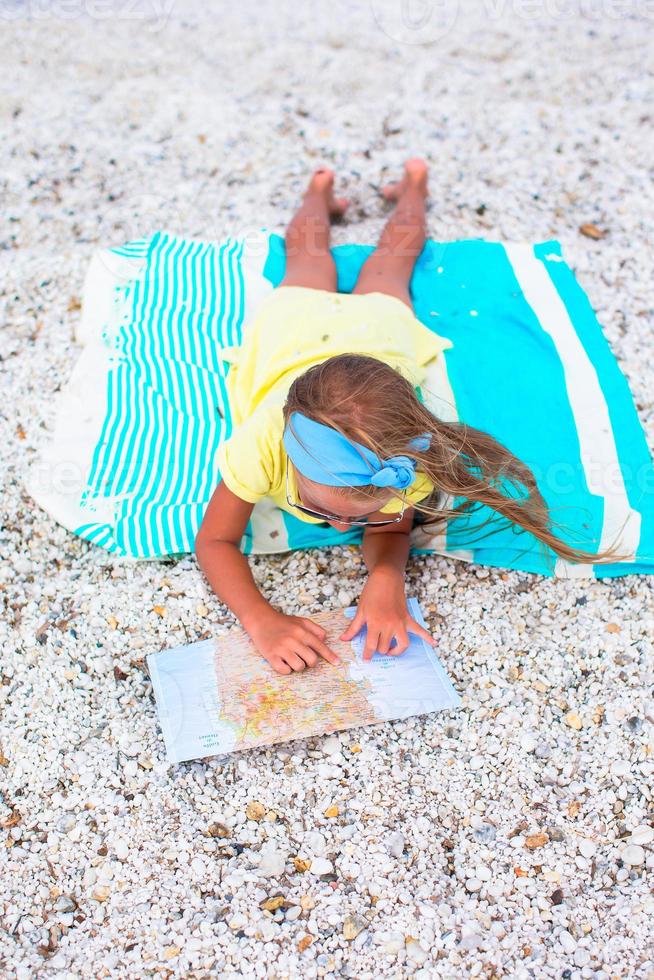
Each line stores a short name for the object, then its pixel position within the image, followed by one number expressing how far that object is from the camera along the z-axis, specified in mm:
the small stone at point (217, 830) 2119
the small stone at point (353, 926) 1966
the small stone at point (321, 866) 2064
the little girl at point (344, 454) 2078
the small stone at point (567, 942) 1964
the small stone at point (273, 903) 2004
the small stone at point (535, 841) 2115
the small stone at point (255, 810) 2152
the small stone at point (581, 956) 1944
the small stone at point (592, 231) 3895
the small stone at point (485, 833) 2123
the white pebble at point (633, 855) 2094
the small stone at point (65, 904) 1994
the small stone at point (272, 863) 2061
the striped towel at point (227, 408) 2703
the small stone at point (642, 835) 2133
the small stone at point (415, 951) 1938
